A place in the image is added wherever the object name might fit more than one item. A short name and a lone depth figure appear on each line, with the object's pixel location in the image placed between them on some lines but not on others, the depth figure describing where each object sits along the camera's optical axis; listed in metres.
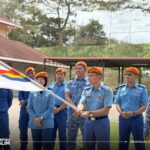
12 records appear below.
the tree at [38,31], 30.01
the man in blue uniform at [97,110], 3.79
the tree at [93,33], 32.20
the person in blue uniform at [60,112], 4.97
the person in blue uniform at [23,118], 5.35
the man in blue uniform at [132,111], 4.22
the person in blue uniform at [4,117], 4.68
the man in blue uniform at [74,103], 4.77
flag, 3.21
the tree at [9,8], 29.37
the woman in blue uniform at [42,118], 4.36
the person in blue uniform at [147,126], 4.48
